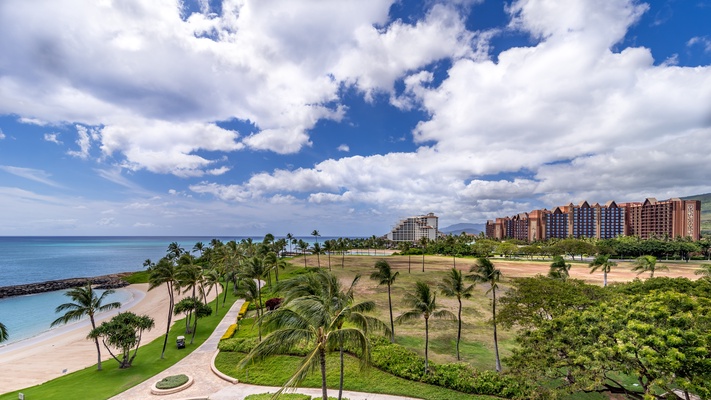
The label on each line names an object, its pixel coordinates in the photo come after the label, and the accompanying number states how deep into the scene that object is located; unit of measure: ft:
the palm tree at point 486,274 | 83.66
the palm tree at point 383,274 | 100.58
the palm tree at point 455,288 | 84.69
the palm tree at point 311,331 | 35.88
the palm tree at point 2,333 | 59.67
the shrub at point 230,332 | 99.12
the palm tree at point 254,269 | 107.49
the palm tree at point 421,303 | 76.13
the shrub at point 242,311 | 125.33
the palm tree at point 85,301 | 83.14
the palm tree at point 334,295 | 43.11
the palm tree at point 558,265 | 126.68
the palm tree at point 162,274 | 91.71
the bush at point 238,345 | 84.83
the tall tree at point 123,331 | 77.30
